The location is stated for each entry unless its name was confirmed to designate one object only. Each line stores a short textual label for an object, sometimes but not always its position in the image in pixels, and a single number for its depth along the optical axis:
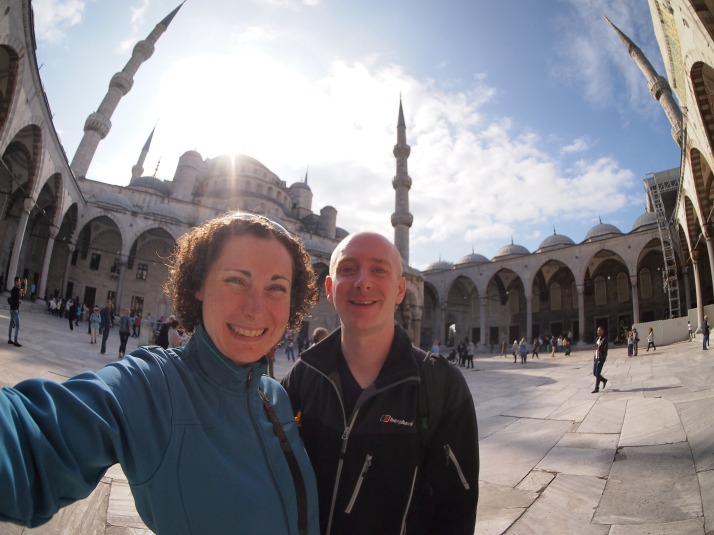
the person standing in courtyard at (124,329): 9.27
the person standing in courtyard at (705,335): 11.93
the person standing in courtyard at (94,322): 10.75
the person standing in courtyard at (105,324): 9.70
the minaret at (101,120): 23.81
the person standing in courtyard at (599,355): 7.30
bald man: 1.29
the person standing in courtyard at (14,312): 7.10
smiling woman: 0.67
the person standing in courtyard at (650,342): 15.58
